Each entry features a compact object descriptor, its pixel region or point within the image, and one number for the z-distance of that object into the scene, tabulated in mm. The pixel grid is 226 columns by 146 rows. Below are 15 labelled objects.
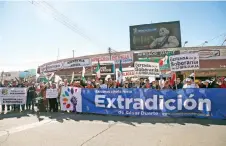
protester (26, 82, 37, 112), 8905
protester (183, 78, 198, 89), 7110
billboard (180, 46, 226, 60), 17020
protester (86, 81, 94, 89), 8189
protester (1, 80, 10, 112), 9056
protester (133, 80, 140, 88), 7930
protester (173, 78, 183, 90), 7536
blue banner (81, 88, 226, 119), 6474
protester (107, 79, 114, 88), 8287
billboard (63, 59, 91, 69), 20592
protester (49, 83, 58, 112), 8450
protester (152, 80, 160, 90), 7591
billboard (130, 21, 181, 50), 19830
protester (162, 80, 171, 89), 7374
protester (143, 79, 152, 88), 7643
